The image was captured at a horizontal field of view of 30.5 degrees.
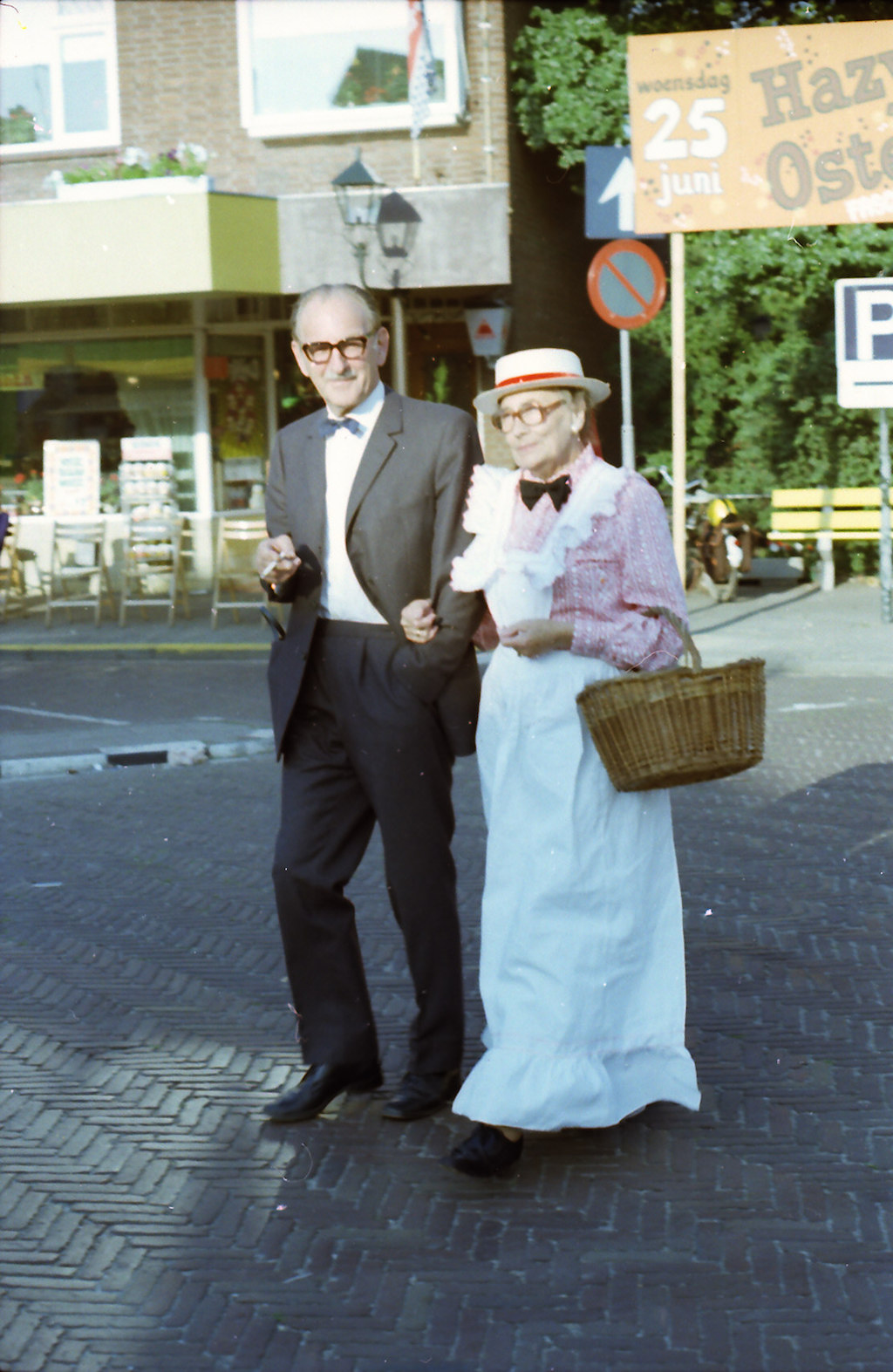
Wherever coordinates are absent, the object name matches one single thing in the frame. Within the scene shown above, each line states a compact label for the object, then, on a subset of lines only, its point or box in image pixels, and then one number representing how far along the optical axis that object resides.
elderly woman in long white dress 3.58
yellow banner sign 12.50
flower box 16.23
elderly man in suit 3.82
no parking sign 12.67
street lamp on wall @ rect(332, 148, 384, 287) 15.00
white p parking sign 12.80
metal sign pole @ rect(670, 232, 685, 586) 12.05
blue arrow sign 13.96
